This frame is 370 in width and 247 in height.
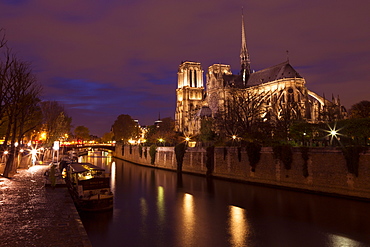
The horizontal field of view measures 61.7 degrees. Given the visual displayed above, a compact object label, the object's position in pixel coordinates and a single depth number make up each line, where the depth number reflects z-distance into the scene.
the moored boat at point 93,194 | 20.08
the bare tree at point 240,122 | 43.66
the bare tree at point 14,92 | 27.48
